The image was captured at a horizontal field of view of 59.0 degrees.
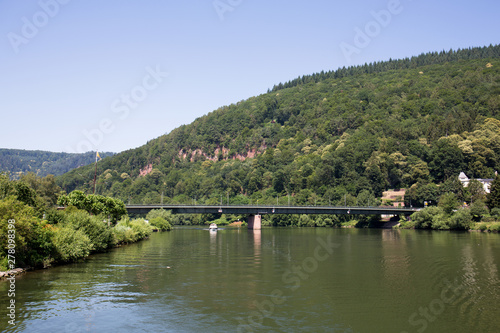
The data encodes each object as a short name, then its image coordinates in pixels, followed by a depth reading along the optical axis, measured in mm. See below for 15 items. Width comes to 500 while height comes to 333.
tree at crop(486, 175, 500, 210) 120125
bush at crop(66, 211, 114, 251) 60781
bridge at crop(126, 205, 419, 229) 146750
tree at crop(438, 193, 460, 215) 132000
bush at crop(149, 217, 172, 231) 134500
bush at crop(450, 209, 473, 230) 119938
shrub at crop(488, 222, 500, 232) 109125
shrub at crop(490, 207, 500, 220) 116738
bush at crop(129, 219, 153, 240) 92062
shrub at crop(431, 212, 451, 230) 126188
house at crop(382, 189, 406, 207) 181125
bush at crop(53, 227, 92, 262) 51531
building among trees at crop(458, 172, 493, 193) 166625
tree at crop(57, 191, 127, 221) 76119
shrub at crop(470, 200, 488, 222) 122312
